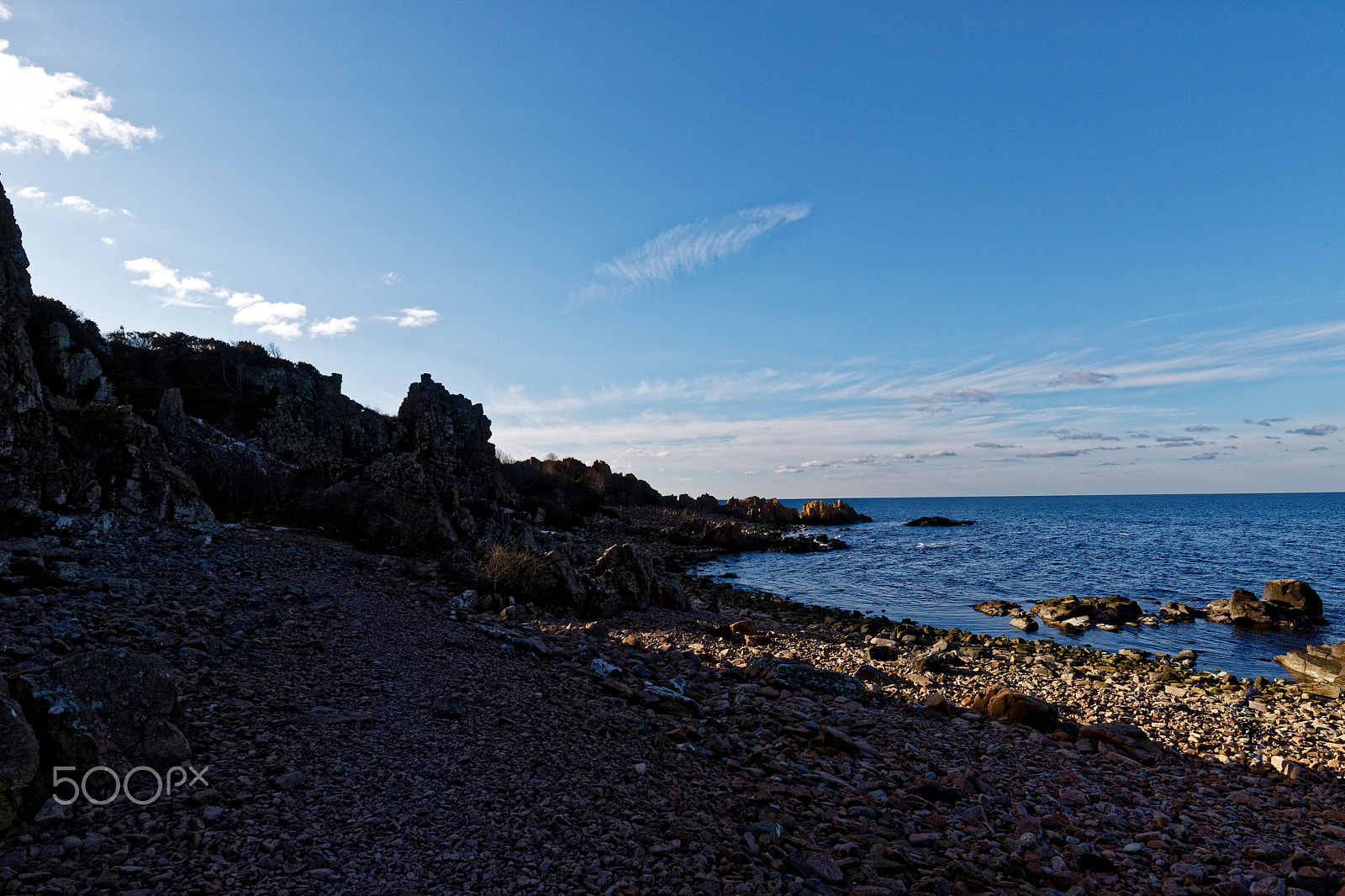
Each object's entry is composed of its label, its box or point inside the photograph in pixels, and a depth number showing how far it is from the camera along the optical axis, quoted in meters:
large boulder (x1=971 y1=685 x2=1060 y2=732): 10.57
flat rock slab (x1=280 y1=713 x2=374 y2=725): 6.49
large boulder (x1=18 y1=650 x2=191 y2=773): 4.72
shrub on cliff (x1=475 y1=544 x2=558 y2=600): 16.11
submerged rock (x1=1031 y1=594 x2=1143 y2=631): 23.67
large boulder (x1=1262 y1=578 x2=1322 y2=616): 23.80
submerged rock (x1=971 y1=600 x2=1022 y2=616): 25.62
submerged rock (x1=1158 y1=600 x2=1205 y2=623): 24.59
